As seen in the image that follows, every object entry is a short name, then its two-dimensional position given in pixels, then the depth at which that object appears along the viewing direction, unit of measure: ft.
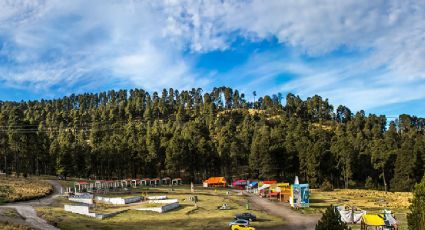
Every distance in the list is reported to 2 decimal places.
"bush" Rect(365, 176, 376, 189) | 395.75
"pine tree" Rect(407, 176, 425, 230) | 102.36
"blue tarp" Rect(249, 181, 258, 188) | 355.40
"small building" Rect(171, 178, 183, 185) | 397.13
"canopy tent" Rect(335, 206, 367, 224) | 162.63
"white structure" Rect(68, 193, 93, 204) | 236.43
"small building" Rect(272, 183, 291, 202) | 278.67
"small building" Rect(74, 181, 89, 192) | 294.62
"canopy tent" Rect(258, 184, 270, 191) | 306.96
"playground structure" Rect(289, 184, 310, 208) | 240.12
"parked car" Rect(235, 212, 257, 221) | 187.21
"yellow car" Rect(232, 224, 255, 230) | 155.58
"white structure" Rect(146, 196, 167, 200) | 264.31
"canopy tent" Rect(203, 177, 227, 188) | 385.70
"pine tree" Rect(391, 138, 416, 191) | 369.50
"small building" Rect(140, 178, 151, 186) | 370.32
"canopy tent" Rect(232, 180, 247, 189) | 381.46
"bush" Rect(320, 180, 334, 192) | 354.74
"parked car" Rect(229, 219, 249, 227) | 165.99
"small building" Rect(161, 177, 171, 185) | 398.72
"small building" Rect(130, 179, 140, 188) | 355.73
